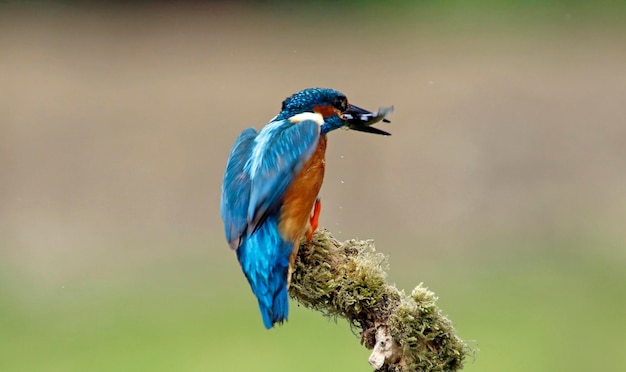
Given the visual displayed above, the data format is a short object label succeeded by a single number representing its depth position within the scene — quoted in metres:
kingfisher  4.41
